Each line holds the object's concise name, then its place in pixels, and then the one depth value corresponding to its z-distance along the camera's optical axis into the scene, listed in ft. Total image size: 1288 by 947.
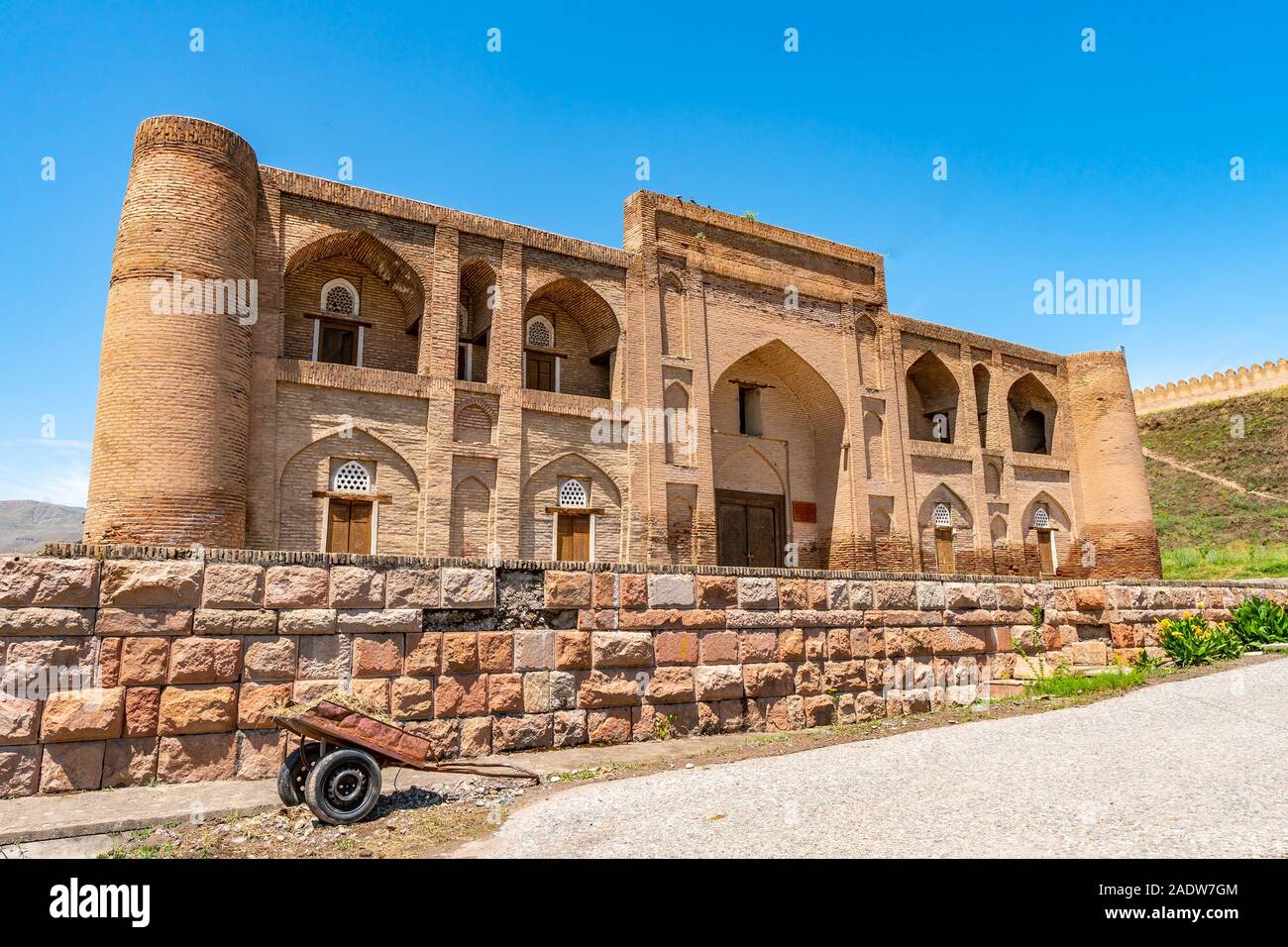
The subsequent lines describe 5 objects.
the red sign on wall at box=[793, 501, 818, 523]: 69.67
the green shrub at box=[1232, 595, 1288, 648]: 40.55
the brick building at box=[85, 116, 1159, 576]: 43.11
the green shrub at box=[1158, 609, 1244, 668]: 36.55
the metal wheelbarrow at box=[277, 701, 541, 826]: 18.08
